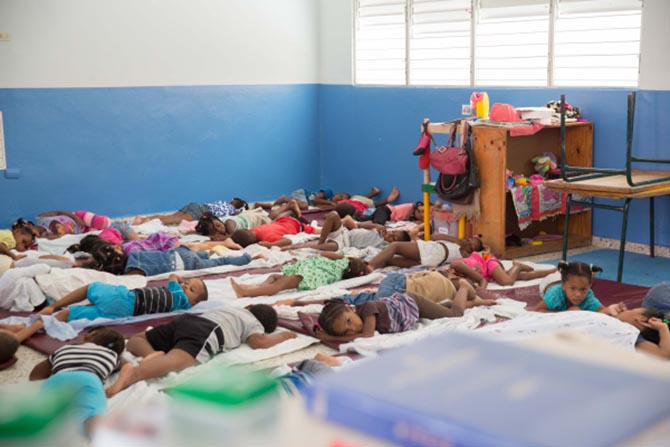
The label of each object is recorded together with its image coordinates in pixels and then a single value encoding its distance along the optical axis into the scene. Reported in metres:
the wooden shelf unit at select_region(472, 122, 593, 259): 6.47
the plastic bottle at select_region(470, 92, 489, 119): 7.06
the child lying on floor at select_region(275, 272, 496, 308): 4.95
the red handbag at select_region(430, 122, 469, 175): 6.50
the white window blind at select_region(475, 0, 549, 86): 7.37
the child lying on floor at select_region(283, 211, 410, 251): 6.86
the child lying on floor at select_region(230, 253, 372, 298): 5.39
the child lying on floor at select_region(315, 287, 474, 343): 4.42
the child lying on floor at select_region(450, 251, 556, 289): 5.68
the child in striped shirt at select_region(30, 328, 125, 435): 3.32
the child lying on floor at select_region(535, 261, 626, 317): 4.71
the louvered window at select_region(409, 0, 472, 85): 8.09
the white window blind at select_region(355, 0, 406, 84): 8.86
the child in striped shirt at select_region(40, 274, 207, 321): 4.76
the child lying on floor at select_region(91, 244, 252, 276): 5.85
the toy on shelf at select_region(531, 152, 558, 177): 7.18
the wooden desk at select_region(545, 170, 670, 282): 5.48
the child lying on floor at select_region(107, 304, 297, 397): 3.83
